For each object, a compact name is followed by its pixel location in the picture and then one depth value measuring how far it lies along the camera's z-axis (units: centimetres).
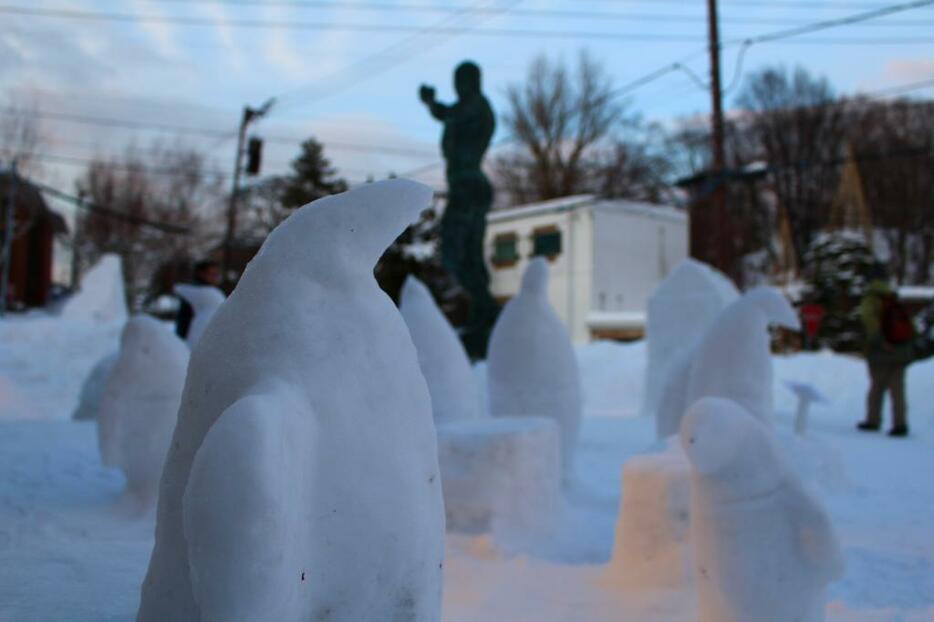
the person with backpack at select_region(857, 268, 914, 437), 741
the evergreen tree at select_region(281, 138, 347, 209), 2267
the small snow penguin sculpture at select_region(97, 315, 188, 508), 414
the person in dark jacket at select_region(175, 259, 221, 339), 639
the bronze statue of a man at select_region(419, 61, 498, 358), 905
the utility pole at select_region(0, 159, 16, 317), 1447
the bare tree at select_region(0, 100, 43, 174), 1744
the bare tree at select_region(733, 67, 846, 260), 2564
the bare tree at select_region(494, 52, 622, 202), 2445
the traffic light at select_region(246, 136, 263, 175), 1716
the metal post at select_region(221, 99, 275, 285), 1750
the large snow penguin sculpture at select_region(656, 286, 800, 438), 447
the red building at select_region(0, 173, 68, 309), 1922
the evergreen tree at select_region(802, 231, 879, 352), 1647
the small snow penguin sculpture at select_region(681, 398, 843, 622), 235
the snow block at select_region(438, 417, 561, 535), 402
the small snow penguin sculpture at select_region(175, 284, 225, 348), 578
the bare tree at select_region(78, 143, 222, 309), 2344
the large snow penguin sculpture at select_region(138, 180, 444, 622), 132
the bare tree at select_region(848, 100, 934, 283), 2314
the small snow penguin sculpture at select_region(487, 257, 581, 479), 544
